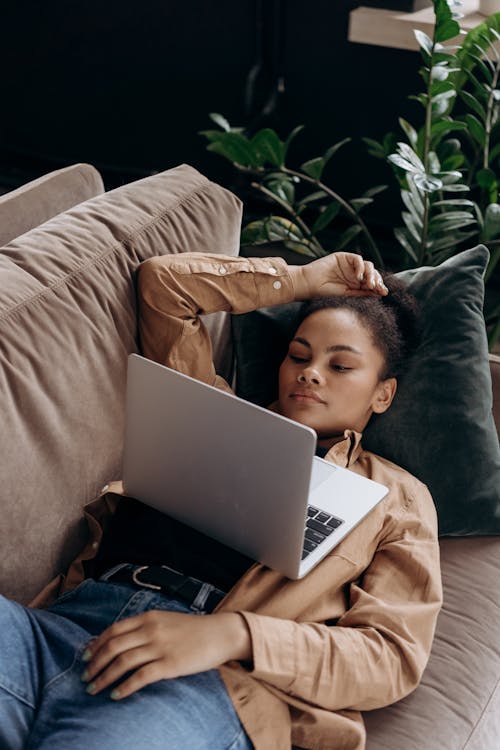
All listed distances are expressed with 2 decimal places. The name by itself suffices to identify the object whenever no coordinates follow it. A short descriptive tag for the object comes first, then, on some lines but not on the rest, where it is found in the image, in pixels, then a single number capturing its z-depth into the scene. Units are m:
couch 1.27
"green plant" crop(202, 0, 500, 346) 1.88
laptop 1.10
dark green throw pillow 1.53
